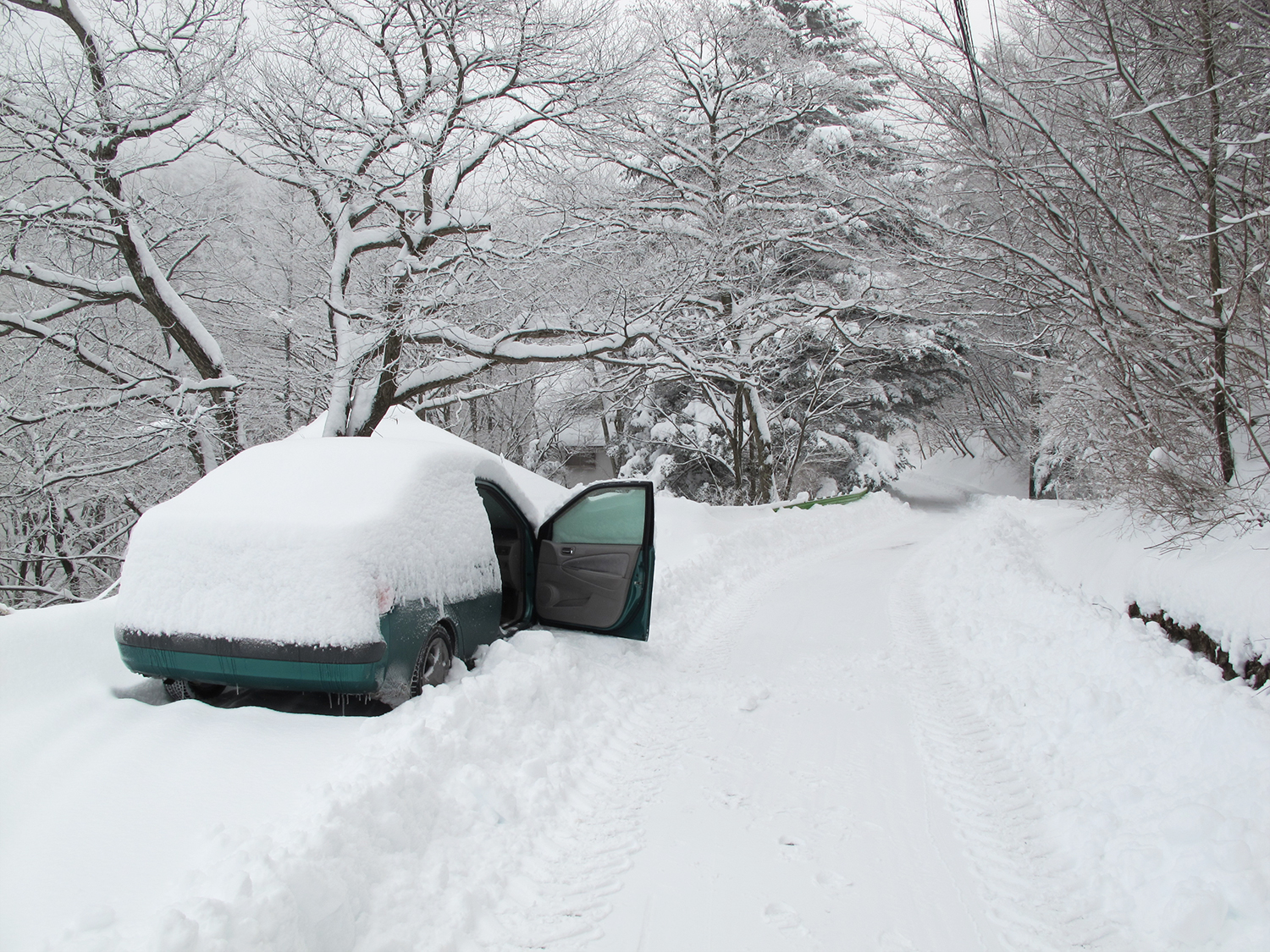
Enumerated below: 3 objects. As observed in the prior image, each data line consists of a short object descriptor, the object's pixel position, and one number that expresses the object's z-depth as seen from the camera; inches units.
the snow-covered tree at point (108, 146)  404.5
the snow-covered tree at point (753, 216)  549.6
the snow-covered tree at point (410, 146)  403.9
